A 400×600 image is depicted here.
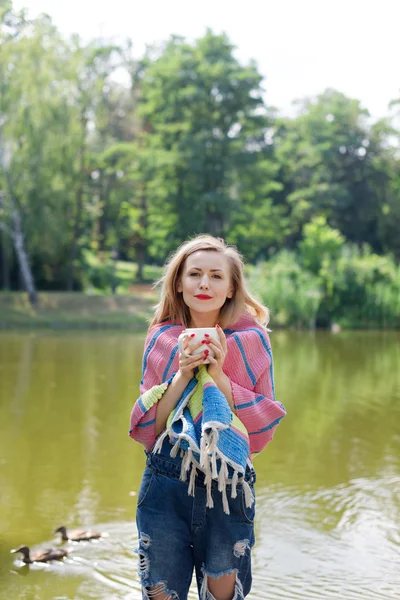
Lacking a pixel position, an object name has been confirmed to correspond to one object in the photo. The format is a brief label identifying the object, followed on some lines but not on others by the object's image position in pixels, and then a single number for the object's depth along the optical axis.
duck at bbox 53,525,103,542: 4.72
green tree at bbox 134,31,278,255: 33.22
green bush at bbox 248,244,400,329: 24.58
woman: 2.32
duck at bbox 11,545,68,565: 4.35
